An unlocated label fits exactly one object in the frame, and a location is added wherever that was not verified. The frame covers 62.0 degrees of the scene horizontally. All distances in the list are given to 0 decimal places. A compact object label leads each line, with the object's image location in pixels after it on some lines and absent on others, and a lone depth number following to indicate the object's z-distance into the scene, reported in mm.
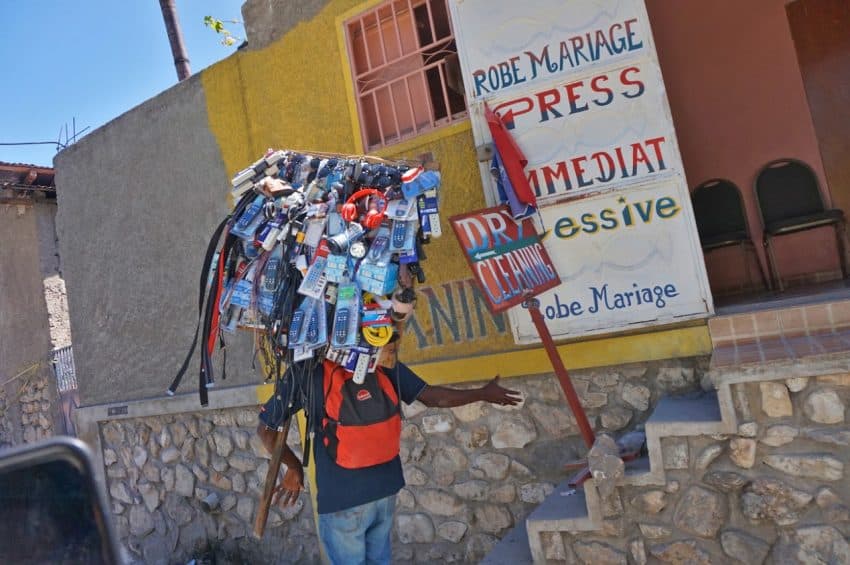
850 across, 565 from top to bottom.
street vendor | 2986
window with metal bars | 5102
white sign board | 4188
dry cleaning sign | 3668
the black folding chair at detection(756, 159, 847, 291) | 5567
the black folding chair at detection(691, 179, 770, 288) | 5879
